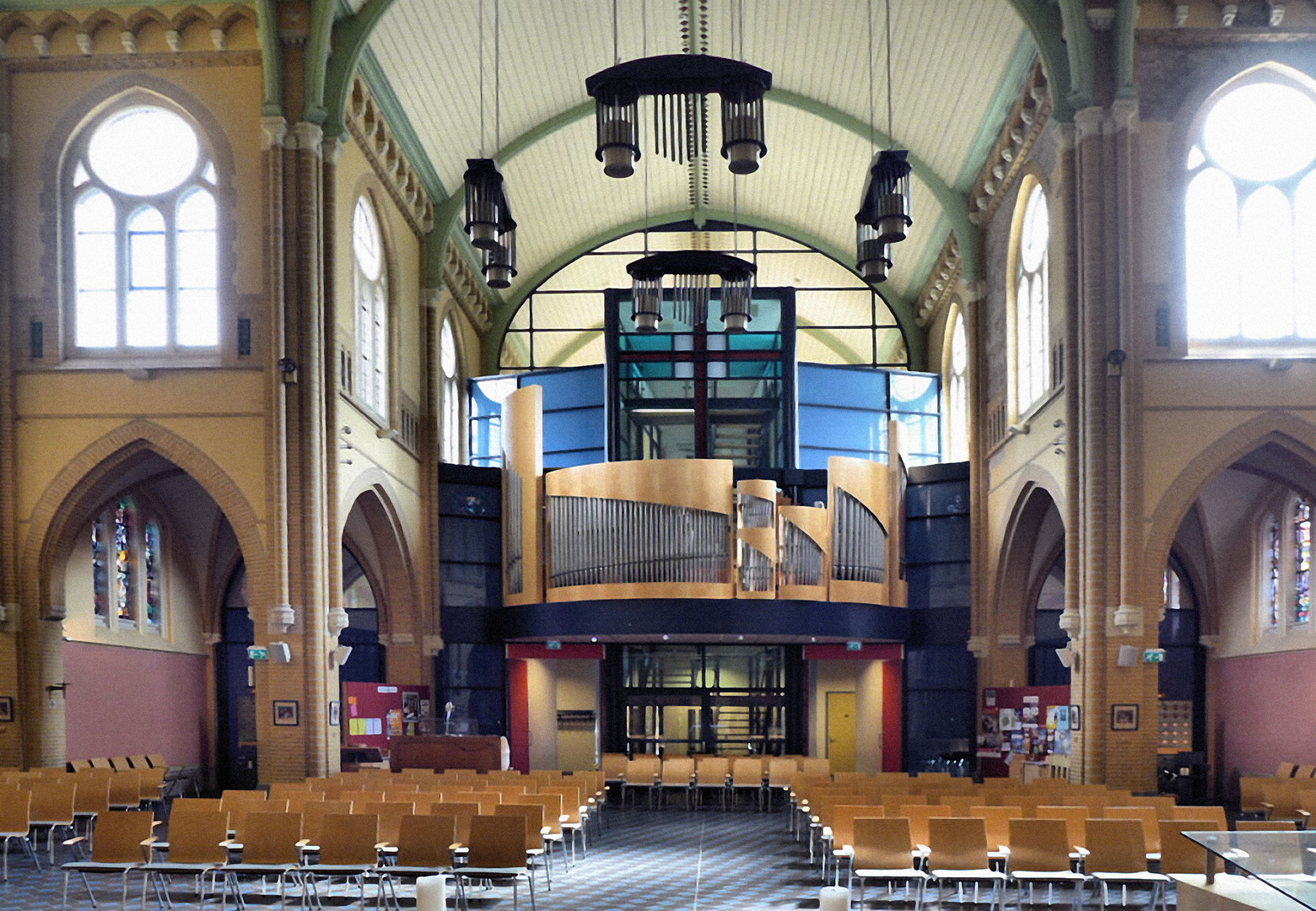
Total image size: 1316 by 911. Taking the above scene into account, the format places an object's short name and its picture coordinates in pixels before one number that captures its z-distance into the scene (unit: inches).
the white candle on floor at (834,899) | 330.6
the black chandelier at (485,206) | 564.7
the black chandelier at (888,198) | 559.5
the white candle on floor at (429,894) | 351.6
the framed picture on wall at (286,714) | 747.4
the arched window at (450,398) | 1153.4
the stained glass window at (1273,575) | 920.3
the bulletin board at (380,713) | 922.1
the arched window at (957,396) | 1123.3
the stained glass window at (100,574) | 897.5
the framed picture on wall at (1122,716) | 712.4
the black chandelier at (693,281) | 662.5
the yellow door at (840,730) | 1139.9
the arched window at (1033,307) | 860.6
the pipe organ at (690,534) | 935.0
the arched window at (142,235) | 787.4
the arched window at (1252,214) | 748.6
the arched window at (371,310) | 896.3
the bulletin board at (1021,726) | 829.8
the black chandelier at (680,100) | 472.7
